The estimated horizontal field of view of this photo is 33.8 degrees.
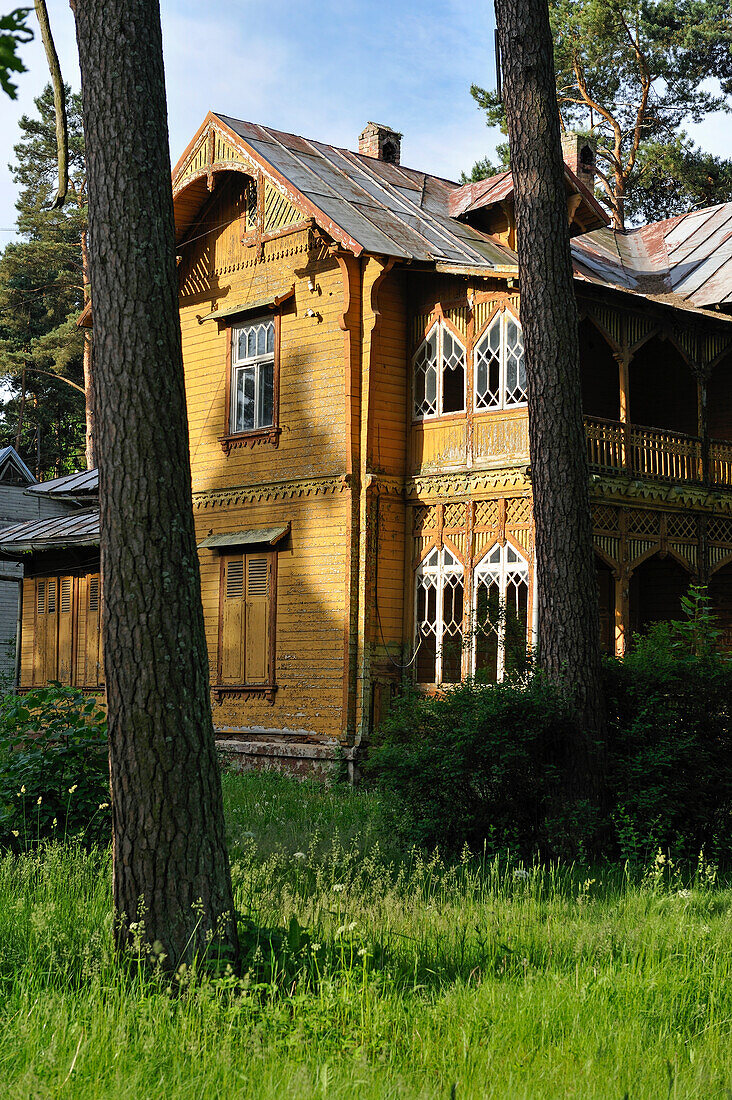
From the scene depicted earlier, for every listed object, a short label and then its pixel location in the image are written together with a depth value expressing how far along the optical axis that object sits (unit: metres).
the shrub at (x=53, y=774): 8.39
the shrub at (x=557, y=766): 9.27
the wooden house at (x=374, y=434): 16.59
